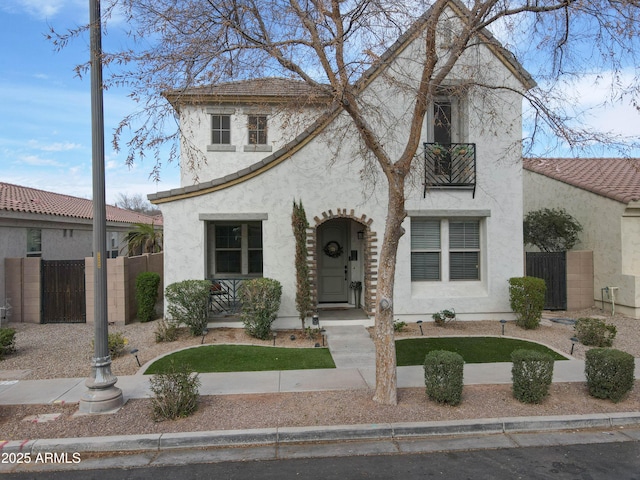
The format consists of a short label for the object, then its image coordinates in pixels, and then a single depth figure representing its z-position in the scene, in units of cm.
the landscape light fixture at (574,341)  858
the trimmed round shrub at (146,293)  1145
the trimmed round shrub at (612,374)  605
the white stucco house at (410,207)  1026
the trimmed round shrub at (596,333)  890
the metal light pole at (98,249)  586
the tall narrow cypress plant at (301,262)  982
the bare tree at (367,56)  602
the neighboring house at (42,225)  1245
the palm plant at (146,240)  1727
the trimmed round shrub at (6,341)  841
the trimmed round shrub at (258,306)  941
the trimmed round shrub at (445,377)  585
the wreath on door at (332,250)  1223
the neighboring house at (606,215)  1205
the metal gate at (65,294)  1168
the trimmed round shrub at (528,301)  1027
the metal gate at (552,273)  1282
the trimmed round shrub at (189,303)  948
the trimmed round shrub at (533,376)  596
